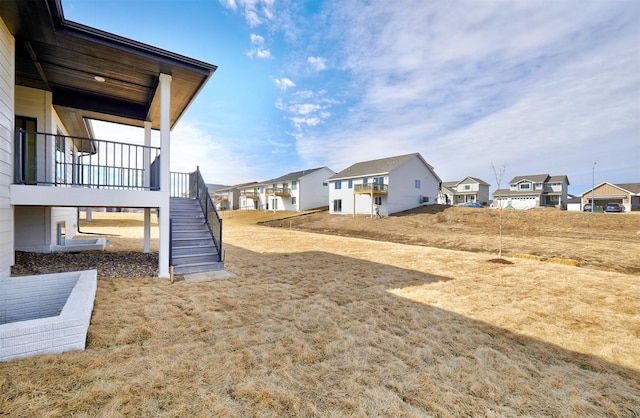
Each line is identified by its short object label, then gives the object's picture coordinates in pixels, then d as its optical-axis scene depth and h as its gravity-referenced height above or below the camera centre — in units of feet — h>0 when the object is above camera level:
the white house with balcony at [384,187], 104.17 +8.89
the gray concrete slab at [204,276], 22.55 -6.07
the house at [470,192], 163.94 +10.21
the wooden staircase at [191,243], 25.34 -3.72
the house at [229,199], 186.39 +5.98
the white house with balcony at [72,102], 17.38 +11.29
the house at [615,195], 129.70 +7.24
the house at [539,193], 147.54 +8.79
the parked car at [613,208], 106.01 +0.35
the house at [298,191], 137.28 +8.90
